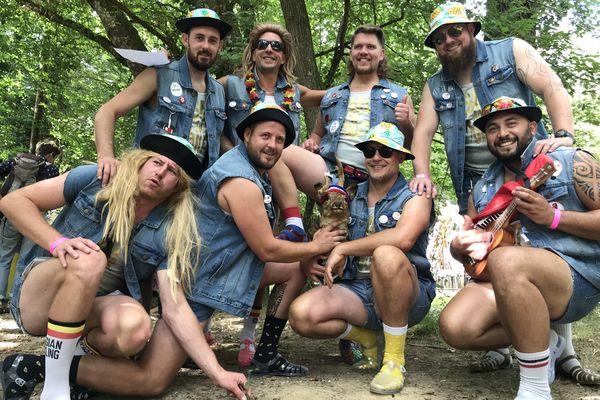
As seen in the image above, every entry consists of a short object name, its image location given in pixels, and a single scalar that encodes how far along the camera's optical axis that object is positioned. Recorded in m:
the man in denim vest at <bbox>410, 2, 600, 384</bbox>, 4.31
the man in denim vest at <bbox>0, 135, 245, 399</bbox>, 3.03
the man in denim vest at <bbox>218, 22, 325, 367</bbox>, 4.76
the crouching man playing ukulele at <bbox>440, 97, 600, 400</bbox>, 3.09
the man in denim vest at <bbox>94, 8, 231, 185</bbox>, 4.59
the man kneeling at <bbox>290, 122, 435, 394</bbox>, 3.62
